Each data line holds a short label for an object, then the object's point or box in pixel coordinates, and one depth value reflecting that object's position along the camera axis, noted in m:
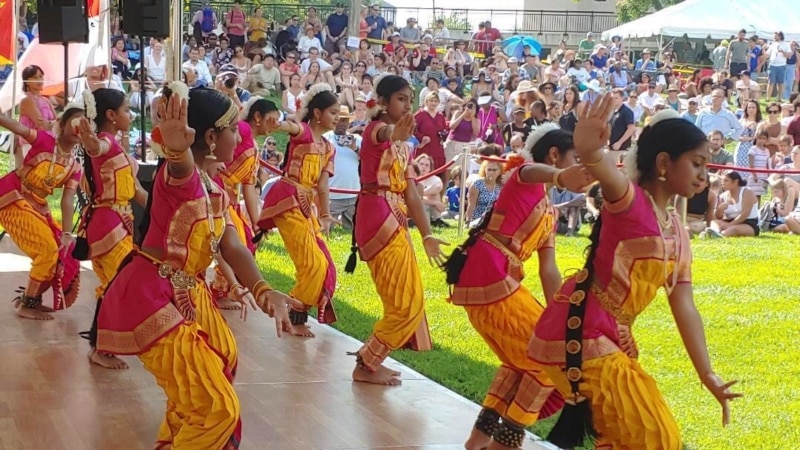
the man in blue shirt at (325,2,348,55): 22.44
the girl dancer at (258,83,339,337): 7.36
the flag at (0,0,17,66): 11.66
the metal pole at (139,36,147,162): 9.19
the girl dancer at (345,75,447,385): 6.11
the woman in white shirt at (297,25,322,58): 21.31
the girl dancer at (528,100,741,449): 3.58
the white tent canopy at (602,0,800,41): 26.89
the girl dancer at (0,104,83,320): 7.49
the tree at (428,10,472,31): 36.47
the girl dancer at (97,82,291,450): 3.83
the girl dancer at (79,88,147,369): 6.55
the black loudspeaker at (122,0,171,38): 9.36
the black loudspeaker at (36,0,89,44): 10.22
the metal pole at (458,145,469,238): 12.14
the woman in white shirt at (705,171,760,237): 12.52
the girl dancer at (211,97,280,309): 7.75
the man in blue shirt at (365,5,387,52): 24.41
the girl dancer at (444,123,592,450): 4.65
